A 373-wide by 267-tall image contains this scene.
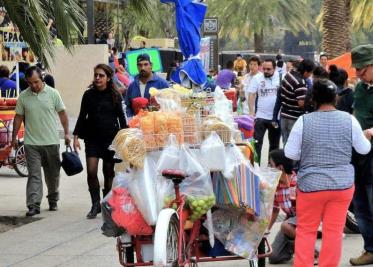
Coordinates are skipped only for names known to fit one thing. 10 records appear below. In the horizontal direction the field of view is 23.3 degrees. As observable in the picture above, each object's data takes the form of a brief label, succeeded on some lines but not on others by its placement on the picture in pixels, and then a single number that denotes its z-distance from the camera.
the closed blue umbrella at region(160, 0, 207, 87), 11.88
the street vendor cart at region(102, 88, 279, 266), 6.46
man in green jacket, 7.68
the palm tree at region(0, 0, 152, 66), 9.55
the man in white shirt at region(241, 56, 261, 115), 16.69
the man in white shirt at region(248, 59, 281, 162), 13.19
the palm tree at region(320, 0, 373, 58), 26.55
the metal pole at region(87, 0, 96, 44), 21.45
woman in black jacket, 10.22
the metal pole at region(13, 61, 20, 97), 17.69
